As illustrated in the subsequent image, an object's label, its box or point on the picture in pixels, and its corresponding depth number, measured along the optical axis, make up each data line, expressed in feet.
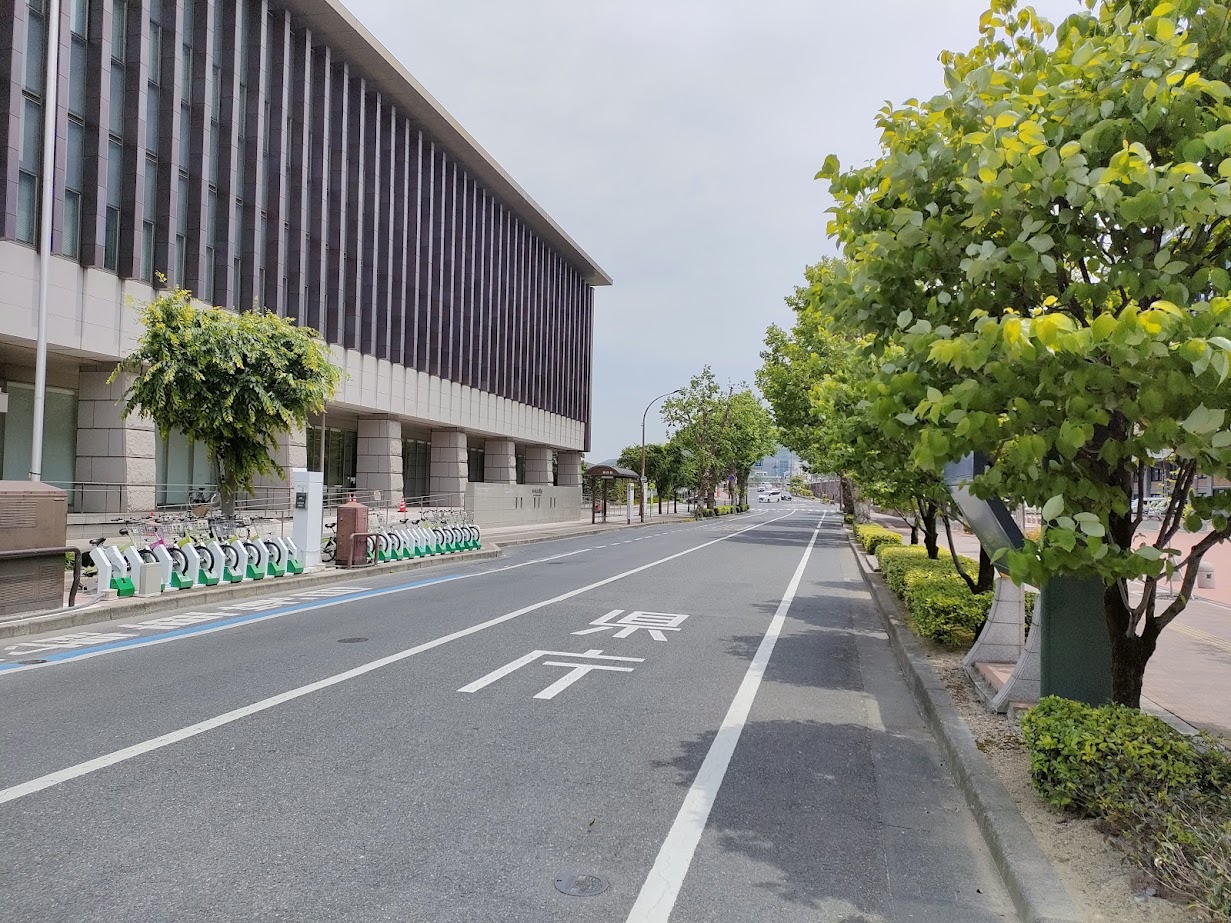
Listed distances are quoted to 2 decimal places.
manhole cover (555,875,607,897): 11.56
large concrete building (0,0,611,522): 67.10
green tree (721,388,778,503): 225.97
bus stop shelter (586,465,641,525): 141.08
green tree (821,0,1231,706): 10.75
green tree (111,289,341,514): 51.21
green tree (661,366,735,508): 215.31
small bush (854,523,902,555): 69.51
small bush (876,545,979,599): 39.80
